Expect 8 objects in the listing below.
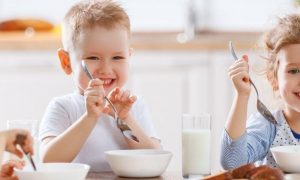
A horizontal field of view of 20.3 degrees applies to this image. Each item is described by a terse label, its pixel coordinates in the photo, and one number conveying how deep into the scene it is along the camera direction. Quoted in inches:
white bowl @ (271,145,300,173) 71.0
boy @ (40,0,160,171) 79.5
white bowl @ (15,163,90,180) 61.7
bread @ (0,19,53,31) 153.0
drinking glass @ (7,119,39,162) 68.2
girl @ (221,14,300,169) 78.7
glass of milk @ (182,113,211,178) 72.4
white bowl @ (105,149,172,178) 69.4
